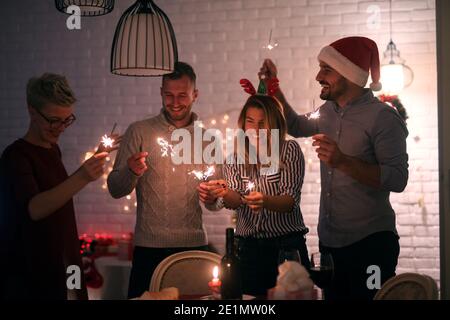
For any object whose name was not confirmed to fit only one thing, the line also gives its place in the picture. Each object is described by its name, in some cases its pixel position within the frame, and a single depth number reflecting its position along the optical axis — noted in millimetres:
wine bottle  2295
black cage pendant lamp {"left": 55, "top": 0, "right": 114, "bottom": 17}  4480
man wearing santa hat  3006
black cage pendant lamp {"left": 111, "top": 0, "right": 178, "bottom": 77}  3010
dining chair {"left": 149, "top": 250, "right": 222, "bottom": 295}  2796
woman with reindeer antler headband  3041
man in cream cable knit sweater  3219
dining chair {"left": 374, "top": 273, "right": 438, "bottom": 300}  2352
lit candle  2316
